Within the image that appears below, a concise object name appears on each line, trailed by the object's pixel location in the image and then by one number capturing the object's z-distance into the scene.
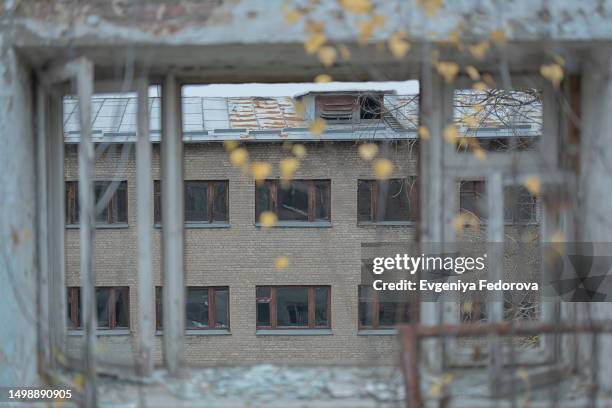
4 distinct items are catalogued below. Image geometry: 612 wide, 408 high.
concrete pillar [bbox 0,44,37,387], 8.03
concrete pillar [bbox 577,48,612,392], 8.21
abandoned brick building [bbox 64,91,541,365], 36.72
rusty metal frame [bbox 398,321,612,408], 6.60
